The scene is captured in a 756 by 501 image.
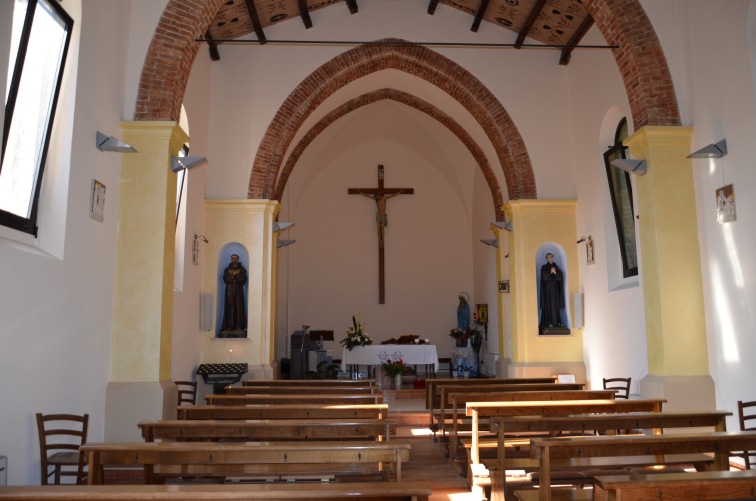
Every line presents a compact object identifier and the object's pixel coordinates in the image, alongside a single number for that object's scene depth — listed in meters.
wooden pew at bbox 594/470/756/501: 2.78
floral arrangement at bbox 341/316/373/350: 12.69
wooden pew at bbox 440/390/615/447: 6.70
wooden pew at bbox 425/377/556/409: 8.47
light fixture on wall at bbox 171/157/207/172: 7.16
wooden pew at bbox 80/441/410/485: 3.50
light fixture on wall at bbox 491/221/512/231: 11.87
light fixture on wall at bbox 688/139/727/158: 6.74
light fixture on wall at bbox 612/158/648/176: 7.29
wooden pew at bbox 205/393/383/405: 6.57
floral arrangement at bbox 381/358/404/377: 11.96
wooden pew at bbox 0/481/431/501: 2.59
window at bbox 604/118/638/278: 9.67
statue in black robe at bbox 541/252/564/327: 11.45
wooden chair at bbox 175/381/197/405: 8.31
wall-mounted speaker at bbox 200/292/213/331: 10.80
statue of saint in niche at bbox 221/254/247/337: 11.02
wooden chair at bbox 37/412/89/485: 4.91
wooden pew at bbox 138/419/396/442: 4.55
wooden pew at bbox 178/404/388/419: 5.59
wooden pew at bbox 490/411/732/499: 4.77
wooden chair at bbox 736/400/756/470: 5.42
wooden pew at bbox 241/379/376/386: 8.77
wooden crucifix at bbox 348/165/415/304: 17.47
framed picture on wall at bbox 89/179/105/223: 6.39
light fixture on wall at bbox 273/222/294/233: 11.71
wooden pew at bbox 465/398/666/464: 5.60
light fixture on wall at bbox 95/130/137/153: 6.48
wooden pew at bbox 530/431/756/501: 3.76
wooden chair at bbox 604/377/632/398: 8.76
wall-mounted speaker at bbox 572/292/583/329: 11.16
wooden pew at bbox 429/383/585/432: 7.69
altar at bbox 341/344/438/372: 12.80
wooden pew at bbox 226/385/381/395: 7.64
